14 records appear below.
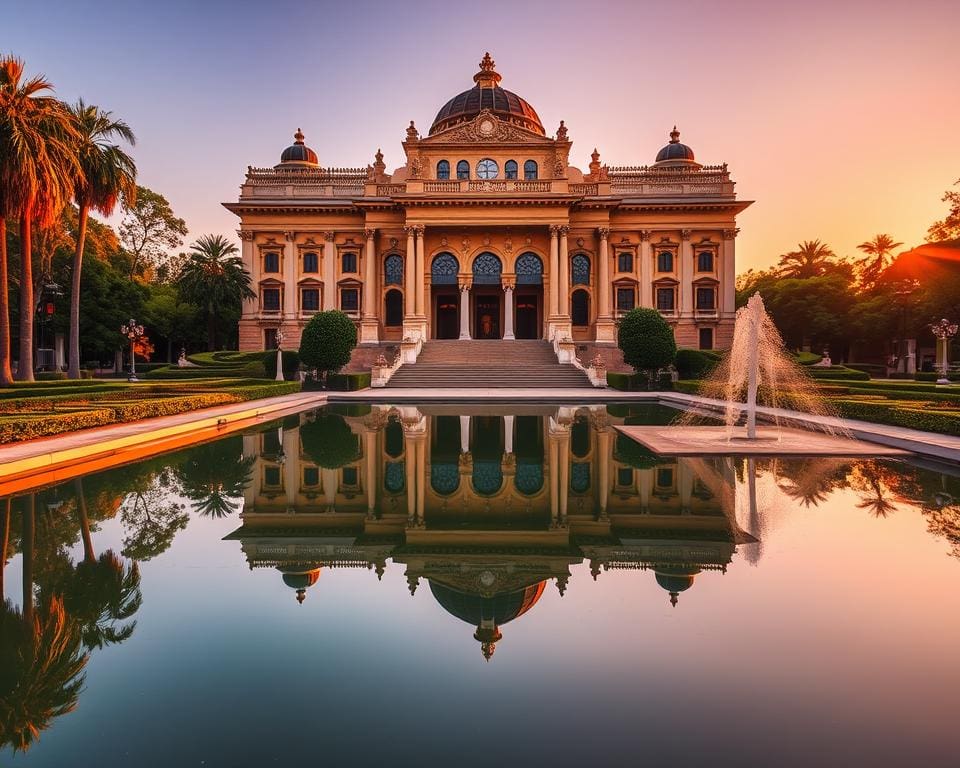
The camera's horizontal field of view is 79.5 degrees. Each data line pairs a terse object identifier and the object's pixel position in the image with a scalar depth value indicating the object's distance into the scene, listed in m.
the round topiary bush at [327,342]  28.03
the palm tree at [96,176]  26.61
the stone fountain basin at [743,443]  11.17
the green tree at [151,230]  54.44
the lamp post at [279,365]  30.67
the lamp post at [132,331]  33.13
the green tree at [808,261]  61.47
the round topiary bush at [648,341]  28.06
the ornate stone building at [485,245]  40.00
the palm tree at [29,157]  20.02
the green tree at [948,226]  33.16
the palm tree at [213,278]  40.62
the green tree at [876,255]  60.47
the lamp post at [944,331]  29.61
